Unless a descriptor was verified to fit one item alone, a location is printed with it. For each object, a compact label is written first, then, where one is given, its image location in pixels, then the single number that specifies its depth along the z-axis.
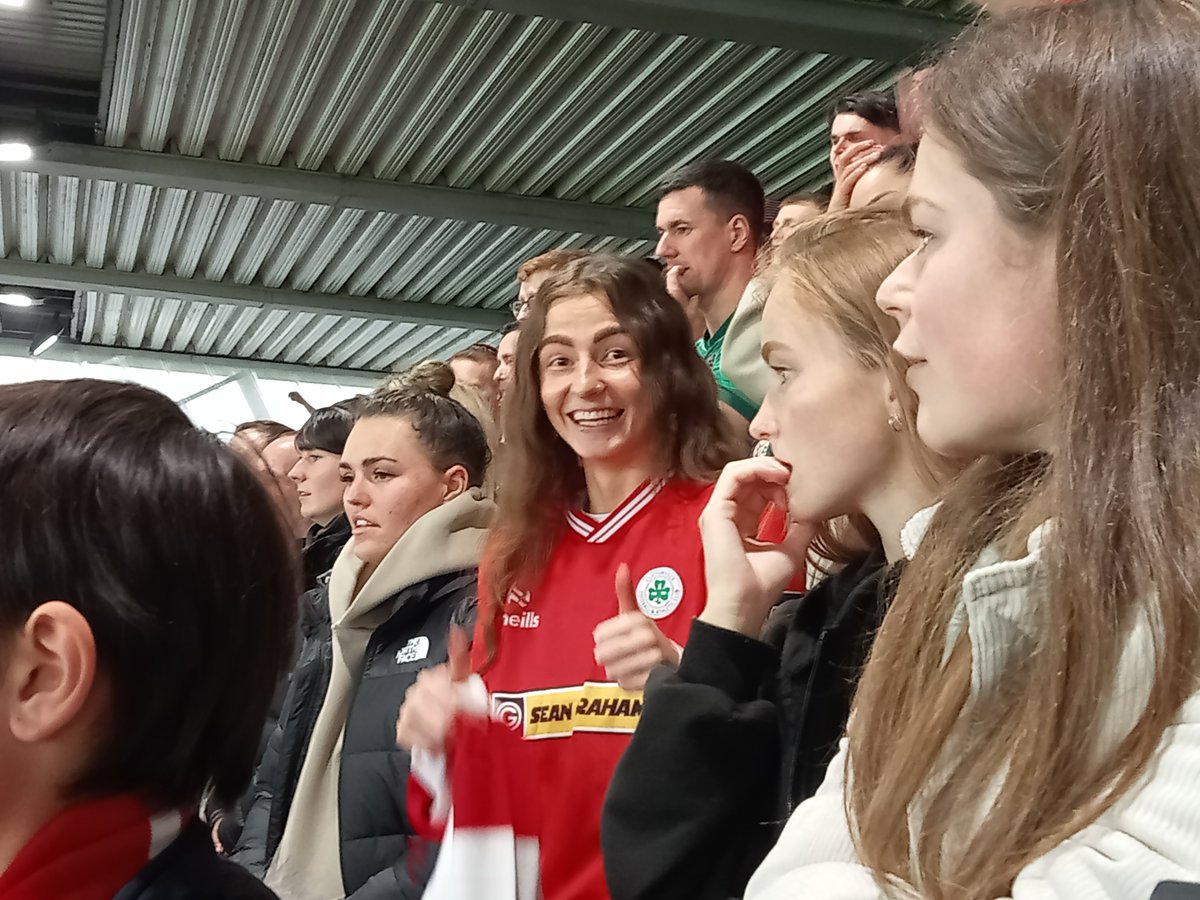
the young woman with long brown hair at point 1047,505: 0.72
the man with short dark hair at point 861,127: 2.82
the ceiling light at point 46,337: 9.65
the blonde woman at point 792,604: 1.31
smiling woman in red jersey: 1.63
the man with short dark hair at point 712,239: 3.52
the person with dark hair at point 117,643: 0.96
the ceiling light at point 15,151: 6.10
